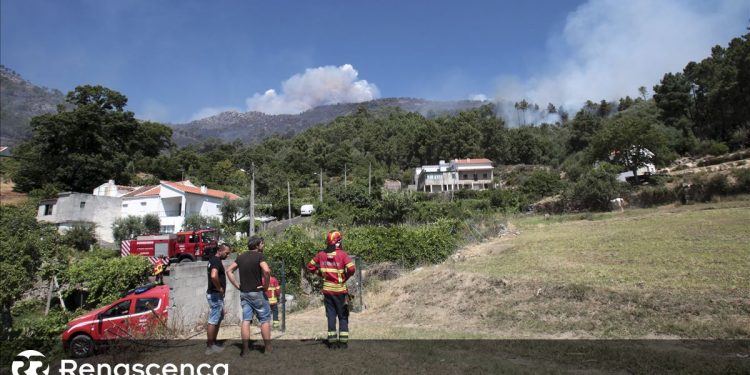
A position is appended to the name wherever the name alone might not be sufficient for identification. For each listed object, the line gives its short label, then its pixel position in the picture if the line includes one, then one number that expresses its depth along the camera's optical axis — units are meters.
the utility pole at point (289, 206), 48.82
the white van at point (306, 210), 50.88
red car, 8.66
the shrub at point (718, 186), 30.73
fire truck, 26.50
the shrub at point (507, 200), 48.01
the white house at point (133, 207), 40.62
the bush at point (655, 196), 33.94
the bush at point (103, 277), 17.27
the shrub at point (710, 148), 48.59
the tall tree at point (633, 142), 45.69
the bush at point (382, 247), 16.58
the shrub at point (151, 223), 40.97
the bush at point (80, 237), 34.37
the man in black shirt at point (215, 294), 6.20
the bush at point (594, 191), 36.91
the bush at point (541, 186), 52.31
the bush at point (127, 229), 39.25
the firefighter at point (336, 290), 6.32
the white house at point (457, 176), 71.12
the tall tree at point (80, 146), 54.38
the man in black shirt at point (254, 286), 6.14
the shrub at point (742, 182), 30.06
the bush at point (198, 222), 41.62
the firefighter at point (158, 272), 20.55
